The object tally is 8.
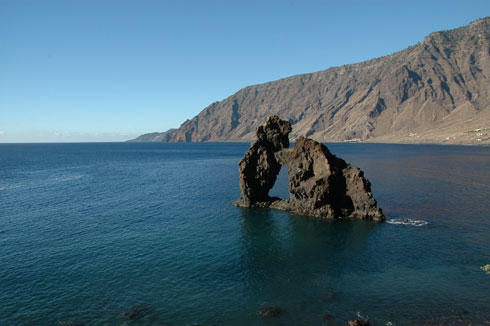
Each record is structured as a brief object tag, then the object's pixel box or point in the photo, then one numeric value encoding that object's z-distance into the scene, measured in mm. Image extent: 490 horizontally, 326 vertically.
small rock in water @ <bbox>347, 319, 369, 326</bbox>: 25231
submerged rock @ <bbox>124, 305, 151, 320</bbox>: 26844
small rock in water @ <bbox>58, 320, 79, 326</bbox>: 26141
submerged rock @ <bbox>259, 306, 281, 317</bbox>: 27078
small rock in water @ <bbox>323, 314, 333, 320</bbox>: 26534
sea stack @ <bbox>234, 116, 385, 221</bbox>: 55188
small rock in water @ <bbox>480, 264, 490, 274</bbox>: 33641
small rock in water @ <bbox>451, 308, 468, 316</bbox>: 26694
